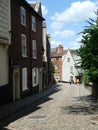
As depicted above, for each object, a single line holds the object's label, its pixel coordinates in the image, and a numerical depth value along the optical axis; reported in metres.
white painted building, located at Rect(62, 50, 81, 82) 51.96
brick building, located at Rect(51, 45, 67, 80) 53.90
